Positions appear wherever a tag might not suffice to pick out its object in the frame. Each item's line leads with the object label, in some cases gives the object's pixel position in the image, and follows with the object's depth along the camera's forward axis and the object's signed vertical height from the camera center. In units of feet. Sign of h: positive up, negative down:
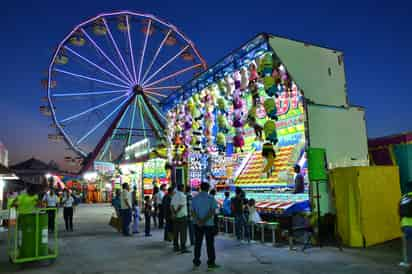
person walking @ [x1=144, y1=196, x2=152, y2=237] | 31.32 -3.22
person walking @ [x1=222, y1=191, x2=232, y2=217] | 31.63 -2.59
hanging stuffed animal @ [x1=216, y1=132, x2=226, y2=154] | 38.83 +4.01
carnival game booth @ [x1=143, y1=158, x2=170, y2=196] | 55.62 +0.95
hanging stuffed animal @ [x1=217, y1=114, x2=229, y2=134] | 38.58 +5.85
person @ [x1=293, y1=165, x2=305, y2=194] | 27.07 -0.49
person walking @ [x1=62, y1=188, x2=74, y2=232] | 36.81 -2.86
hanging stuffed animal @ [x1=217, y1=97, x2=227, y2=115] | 38.93 +7.95
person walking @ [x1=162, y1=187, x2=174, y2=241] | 27.22 -2.71
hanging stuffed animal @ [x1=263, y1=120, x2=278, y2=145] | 29.60 +3.75
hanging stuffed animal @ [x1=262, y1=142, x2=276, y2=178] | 30.99 +1.78
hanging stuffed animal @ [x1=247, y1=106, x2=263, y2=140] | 32.68 +5.04
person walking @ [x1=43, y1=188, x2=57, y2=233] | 36.11 -2.01
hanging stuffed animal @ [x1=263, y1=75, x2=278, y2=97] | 29.30 +7.45
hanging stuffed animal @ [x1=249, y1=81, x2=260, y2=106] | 33.12 +7.93
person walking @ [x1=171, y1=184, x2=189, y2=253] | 23.40 -2.43
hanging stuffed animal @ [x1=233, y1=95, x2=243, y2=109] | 35.68 +7.49
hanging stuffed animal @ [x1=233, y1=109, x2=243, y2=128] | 35.76 +5.85
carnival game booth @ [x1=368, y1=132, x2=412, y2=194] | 27.07 +1.62
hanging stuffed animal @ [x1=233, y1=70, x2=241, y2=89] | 35.70 +9.95
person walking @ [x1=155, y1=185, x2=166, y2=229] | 34.77 -2.33
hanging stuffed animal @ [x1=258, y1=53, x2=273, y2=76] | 29.17 +9.14
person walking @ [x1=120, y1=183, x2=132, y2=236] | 31.57 -2.53
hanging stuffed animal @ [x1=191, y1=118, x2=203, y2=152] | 45.01 +5.46
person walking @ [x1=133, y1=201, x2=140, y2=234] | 33.29 -3.64
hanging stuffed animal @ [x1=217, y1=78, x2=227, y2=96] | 38.30 +9.84
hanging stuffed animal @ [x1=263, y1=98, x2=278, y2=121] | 29.40 +5.61
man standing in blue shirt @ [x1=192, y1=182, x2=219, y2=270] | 18.70 -2.34
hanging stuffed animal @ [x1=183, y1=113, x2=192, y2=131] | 47.34 +7.50
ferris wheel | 65.82 +21.87
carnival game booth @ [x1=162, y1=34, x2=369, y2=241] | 26.73 +4.74
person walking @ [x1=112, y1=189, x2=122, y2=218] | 35.32 -2.21
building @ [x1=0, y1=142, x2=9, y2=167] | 93.20 +8.49
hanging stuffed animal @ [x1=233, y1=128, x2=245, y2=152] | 36.51 +3.90
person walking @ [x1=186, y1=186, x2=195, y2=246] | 26.03 -3.14
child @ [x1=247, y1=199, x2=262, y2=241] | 27.37 -2.92
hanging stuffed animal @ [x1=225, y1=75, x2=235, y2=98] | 37.19 +9.61
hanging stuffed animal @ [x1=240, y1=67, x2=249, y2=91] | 34.78 +9.56
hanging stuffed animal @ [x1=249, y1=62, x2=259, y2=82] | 33.01 +9.58
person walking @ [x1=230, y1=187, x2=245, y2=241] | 26.55 -2.34
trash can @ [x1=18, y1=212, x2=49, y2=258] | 20.39 -3.02
